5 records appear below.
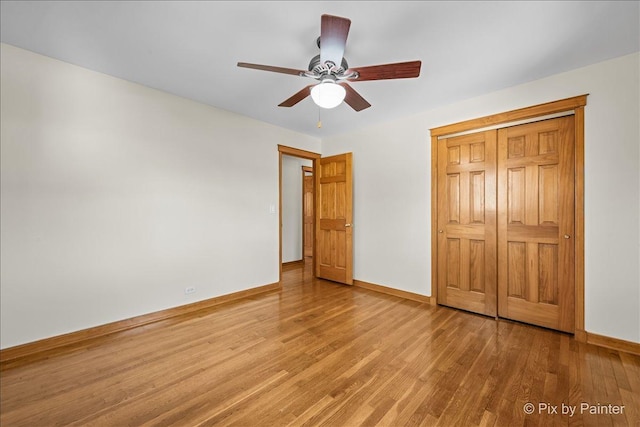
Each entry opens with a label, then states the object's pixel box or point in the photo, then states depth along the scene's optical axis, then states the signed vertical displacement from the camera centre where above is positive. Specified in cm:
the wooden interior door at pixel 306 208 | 660 +9
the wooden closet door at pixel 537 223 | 258 -11
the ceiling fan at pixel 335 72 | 174 +101
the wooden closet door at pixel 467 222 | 302 -12
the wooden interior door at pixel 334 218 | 430 -11
